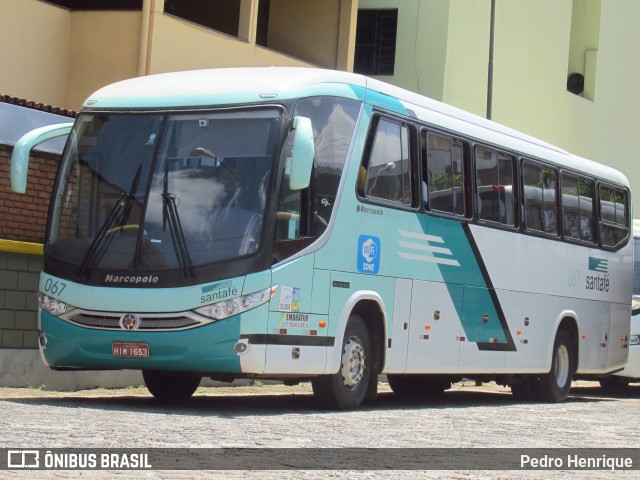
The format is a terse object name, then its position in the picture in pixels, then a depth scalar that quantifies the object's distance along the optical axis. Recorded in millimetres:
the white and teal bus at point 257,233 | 13234
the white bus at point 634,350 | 23047
